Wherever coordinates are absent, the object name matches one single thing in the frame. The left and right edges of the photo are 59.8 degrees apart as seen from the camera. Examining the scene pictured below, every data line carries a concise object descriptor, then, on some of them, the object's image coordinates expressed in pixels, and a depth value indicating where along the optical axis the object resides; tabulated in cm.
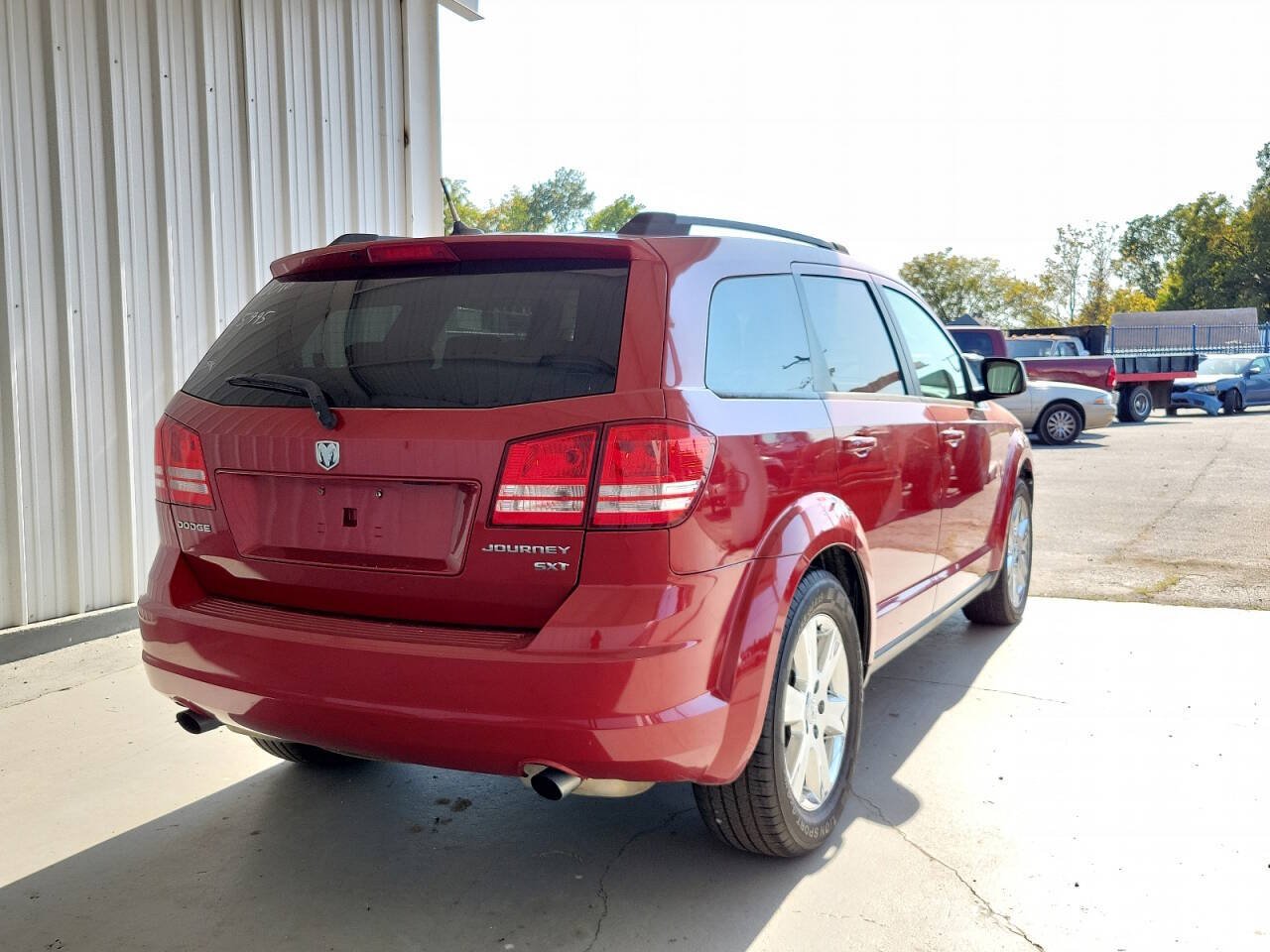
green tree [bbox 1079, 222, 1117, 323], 7750
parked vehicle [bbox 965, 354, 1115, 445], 1747
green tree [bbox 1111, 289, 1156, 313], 7731
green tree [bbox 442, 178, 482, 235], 7189
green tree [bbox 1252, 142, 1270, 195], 7056
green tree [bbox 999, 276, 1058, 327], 7525
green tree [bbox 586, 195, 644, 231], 10244
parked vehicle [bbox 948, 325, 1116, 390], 1819
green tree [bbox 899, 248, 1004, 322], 6944
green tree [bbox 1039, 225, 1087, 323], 7781
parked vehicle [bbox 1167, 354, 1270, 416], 2550
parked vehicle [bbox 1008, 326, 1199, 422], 2214
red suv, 247
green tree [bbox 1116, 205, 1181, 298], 8944
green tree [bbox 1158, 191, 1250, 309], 6838
